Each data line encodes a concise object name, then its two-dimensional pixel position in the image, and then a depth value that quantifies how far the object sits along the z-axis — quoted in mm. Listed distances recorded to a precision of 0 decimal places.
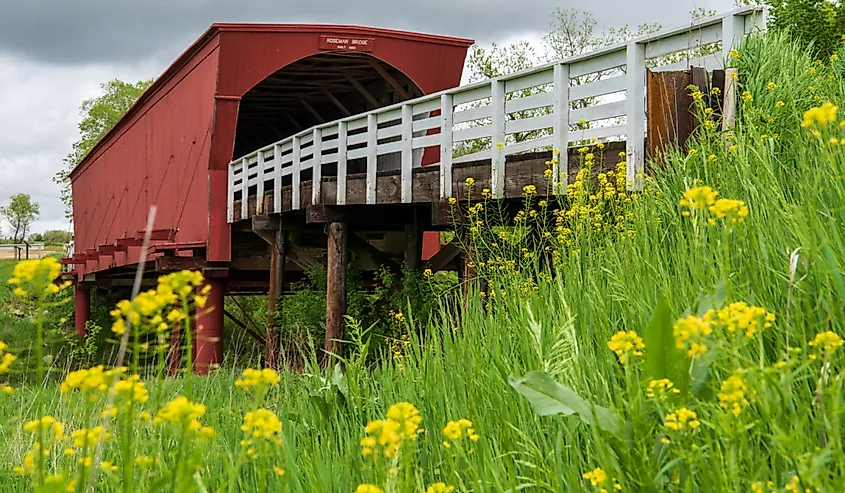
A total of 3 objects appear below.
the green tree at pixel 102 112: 53188
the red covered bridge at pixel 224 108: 13875
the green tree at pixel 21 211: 87312
